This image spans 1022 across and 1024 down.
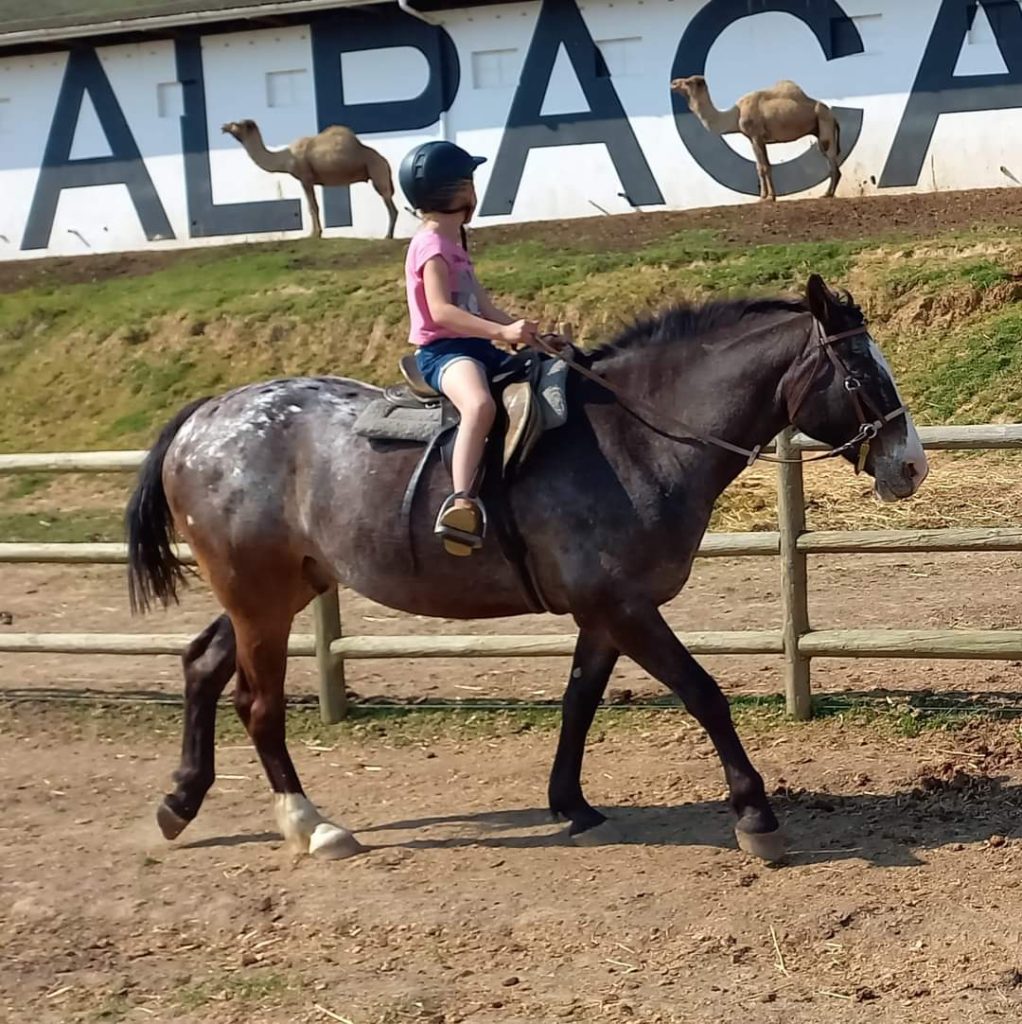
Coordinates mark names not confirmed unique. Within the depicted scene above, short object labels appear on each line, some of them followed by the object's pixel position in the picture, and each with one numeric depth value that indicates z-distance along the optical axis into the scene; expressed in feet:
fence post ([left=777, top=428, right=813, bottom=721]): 21.13
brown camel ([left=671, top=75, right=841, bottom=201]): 63.45
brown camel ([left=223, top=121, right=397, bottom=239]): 68.64
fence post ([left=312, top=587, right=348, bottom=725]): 22.76
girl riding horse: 15.78
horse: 15.94
